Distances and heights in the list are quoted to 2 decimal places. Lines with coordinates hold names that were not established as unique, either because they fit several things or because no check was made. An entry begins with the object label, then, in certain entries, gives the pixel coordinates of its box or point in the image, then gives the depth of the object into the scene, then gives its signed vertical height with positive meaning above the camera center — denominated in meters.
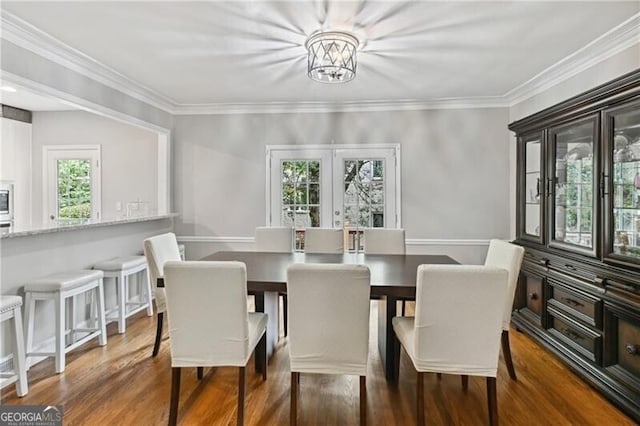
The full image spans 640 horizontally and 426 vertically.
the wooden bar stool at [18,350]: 2.36 -0.90
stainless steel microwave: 4.93 +0.12
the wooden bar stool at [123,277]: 3.48 -0.65
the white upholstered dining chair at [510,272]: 2.57 -0.44
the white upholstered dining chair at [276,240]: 3.83 -0.32
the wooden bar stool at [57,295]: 2.69 -0.63
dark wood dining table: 2.29 -0.45
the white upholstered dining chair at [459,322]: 1.90 -0.60
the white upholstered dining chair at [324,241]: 3.77 -0.32
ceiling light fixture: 2.63 +1.13
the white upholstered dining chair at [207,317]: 1.98 -0.59
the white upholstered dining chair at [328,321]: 1.93 -0.60
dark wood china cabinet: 2.34 -0.23
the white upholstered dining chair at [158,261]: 2.85 -0.40
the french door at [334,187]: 4.71 +0.29
